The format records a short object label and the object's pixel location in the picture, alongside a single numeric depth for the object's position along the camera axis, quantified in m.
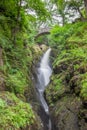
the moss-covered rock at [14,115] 5.35
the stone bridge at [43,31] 27.86
